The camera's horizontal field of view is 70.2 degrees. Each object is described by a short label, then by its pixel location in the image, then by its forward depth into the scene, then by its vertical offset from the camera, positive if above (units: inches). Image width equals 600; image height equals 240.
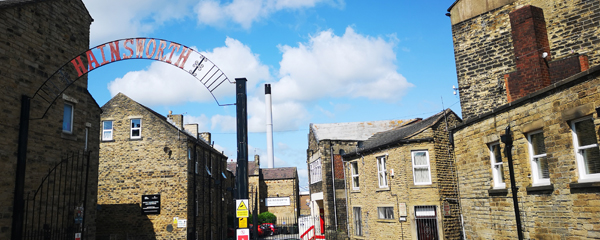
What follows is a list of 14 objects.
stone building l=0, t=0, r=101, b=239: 453.7 +122.3
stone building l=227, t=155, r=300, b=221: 2194.9 +47.1
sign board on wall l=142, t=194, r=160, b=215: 1026.1 +4.4
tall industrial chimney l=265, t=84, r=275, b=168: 2129.7 +375.0
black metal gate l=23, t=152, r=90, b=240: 479.8 -1.5
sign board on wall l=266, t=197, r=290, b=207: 2220.7 -3.4
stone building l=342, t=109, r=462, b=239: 810.2 +19.3
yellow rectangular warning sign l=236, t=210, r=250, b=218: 413.0 -10.3
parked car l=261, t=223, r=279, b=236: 1731.1 -108.2
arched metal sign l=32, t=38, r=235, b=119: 478.0 +169.5
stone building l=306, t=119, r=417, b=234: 1202.6 +106.5
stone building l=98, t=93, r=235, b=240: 1019.3 +70.3
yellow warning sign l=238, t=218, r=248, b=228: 419.2 -20.1
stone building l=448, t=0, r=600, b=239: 368.5 +71.5
